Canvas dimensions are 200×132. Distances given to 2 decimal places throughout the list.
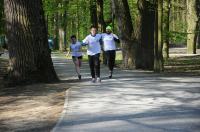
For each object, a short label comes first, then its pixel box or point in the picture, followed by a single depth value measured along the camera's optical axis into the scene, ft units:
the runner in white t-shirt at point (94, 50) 55.26
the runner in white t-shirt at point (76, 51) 63.41
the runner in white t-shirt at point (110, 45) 59.57
